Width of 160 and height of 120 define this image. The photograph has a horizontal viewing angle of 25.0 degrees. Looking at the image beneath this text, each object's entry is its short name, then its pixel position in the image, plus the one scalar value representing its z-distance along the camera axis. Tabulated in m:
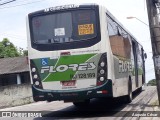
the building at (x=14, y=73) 39.69
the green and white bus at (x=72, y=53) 12.09
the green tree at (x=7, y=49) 64.44
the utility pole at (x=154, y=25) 14.03
